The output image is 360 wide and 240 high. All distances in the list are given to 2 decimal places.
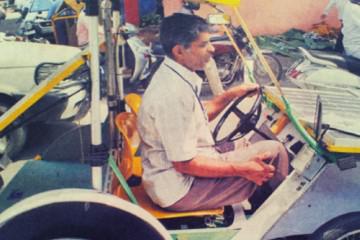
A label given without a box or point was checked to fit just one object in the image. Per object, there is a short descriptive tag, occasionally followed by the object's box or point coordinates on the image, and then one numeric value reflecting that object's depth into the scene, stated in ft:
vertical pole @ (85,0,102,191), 7.89
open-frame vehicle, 8.19
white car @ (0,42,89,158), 17.22
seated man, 8.77
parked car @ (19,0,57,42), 33.06
